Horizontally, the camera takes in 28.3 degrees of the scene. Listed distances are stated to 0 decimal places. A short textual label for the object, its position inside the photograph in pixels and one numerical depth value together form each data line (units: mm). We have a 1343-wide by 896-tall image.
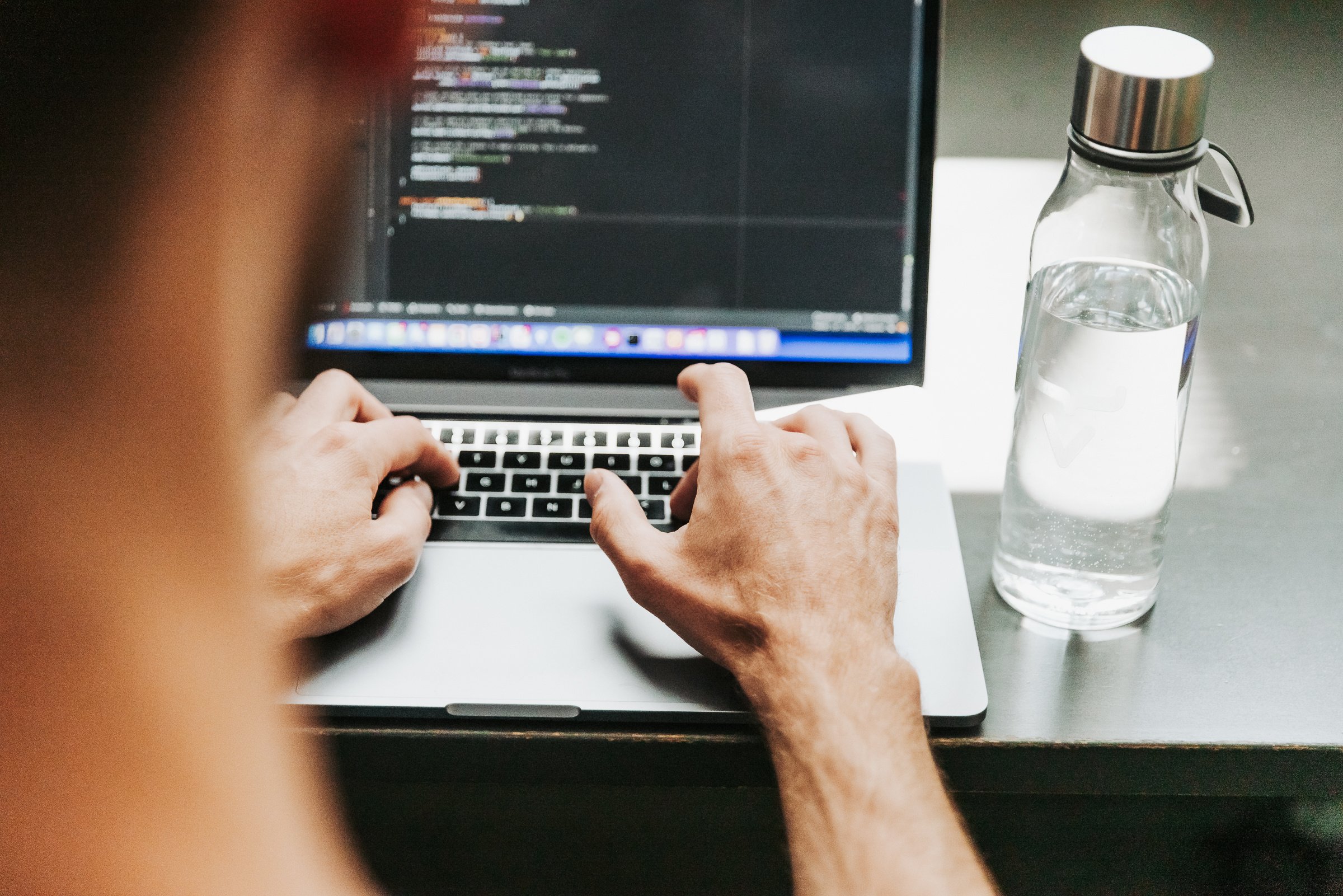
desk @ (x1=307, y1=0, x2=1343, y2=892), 919
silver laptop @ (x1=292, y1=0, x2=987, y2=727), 1019
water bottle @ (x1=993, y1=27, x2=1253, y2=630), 949
